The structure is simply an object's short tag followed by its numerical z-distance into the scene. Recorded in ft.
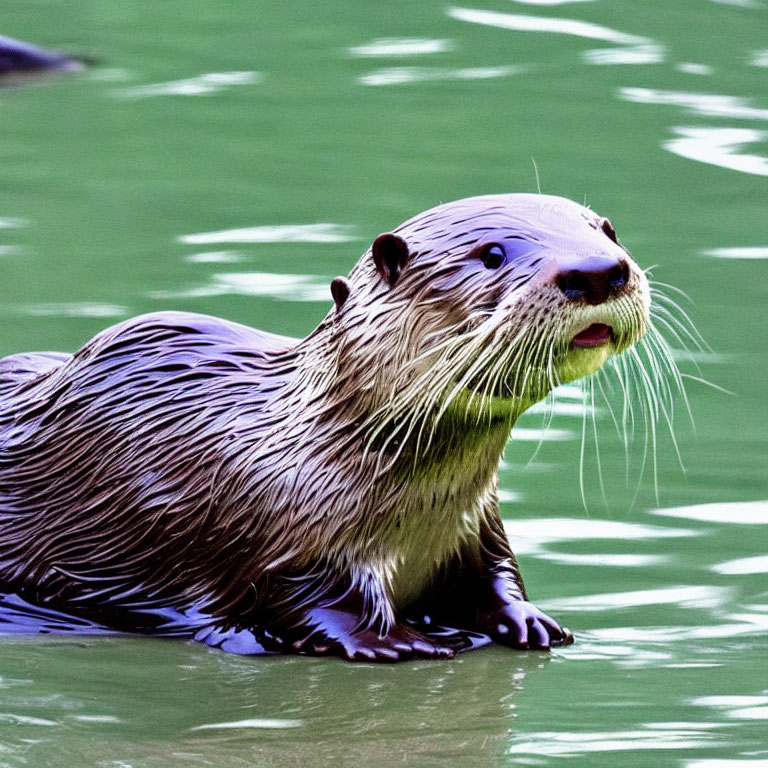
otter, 28.48
